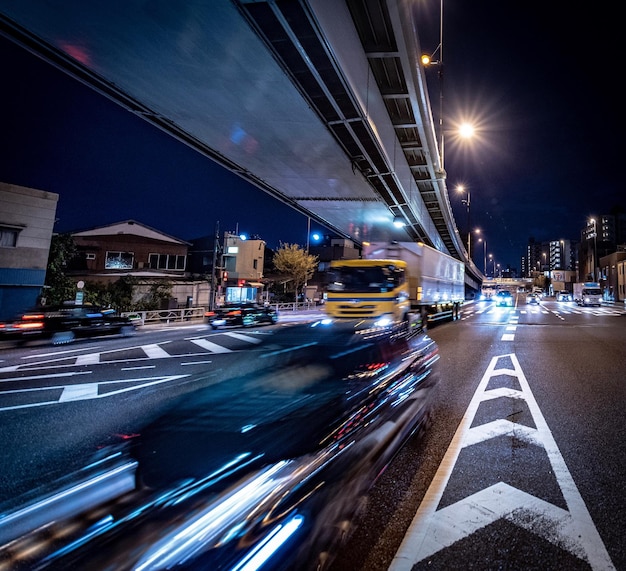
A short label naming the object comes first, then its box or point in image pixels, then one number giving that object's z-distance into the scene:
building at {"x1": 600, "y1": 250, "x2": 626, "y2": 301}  56.81
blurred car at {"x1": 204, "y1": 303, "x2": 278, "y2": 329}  19.19
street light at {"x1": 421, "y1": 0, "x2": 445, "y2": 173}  18.24
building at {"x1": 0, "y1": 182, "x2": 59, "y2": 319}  18.08
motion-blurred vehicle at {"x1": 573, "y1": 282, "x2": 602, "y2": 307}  40.93
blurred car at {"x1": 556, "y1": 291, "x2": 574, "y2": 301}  66.18
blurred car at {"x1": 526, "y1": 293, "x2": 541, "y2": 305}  47.87
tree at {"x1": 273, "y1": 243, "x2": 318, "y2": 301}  41.82
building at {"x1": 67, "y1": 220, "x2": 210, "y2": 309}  31.11
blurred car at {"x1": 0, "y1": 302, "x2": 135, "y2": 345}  11.77
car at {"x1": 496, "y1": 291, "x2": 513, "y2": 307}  43.28
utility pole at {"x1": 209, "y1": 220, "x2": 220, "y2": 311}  24.76
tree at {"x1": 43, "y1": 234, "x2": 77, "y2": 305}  20.38
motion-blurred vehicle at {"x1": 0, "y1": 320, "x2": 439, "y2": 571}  1.34
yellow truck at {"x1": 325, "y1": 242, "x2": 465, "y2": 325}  13.23
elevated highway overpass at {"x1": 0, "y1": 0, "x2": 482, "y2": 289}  7.40
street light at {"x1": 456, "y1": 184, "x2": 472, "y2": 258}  53.16
